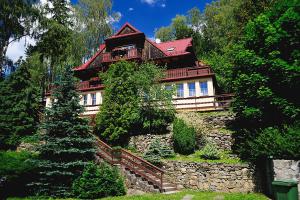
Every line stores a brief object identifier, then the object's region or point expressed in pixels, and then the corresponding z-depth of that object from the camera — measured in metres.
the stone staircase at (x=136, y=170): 15.30
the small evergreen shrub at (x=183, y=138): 18.41
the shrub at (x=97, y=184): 14.30
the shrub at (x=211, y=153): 16.70
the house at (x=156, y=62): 26.61
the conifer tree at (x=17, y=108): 21.79
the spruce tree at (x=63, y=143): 15.01
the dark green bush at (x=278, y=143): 11.87
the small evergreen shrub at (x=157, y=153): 17.33
